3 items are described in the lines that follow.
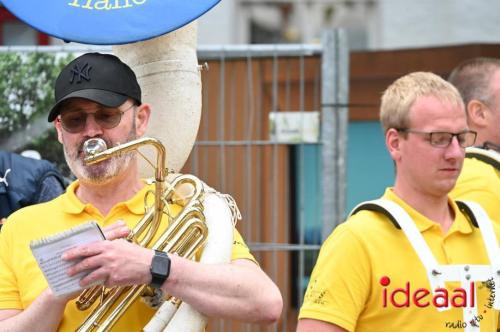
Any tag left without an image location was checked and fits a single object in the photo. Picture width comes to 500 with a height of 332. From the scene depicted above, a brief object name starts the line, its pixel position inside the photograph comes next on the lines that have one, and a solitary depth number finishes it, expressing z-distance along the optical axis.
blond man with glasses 6.46
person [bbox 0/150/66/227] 8.39
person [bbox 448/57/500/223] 7.65
